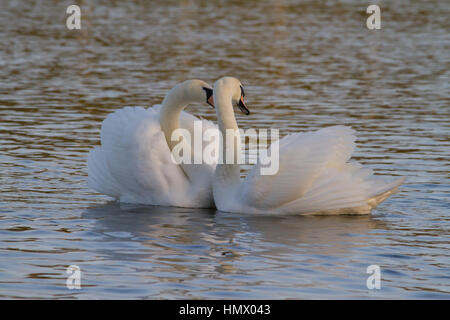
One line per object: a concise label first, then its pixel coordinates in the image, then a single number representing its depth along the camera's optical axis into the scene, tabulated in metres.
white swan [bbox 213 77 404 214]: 10.91
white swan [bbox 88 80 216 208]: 11.78
